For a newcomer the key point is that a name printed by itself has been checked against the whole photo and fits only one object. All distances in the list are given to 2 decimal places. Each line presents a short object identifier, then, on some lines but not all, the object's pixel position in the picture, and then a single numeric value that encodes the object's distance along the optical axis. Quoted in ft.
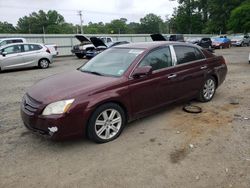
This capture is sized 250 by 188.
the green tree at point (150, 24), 265.85
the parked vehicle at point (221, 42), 78.79
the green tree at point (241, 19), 116.52
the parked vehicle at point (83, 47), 53.76
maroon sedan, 9.92
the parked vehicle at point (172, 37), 55.13
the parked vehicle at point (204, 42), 75.47
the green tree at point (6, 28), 207.19
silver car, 34.07
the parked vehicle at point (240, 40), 86.04
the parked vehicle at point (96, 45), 49.18
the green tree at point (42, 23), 215.14
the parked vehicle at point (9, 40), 45.28
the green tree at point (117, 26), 250.74
